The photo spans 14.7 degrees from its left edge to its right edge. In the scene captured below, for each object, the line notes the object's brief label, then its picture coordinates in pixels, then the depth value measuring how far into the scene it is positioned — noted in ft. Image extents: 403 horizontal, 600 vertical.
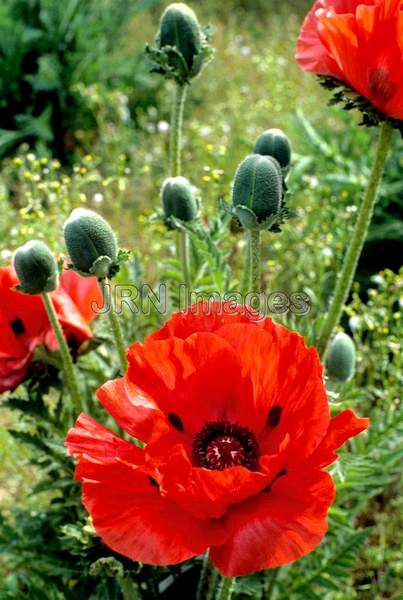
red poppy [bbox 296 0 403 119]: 2.68
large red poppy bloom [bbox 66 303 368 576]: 2.42
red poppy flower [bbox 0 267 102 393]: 3.01
